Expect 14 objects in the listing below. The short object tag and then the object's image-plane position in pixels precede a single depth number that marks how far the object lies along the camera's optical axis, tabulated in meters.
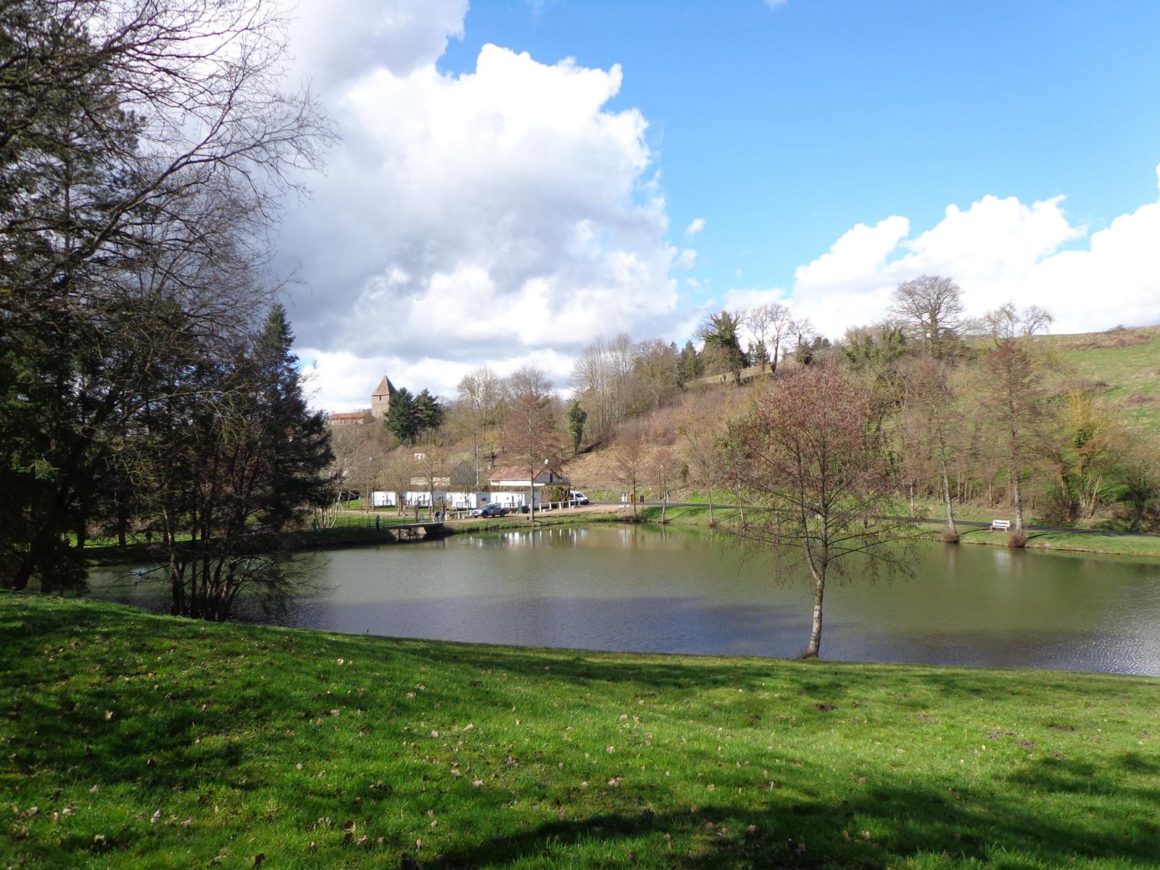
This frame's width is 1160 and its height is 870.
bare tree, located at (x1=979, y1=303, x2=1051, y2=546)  35.91
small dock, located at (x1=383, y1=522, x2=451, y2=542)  45.12
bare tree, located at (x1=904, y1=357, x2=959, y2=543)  38.81
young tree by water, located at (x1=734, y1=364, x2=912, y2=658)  15.27
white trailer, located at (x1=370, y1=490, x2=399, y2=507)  63.46
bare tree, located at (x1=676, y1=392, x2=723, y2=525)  47.84
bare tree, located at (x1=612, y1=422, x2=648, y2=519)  58.94
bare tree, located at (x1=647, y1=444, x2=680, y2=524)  57.12
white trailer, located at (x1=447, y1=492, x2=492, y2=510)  63.81
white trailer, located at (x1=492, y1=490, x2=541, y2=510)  64.31
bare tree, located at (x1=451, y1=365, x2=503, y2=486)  84.81
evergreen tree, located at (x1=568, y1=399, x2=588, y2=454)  80.51
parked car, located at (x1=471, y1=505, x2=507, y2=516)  58.80
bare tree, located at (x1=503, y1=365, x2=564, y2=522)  56.84
